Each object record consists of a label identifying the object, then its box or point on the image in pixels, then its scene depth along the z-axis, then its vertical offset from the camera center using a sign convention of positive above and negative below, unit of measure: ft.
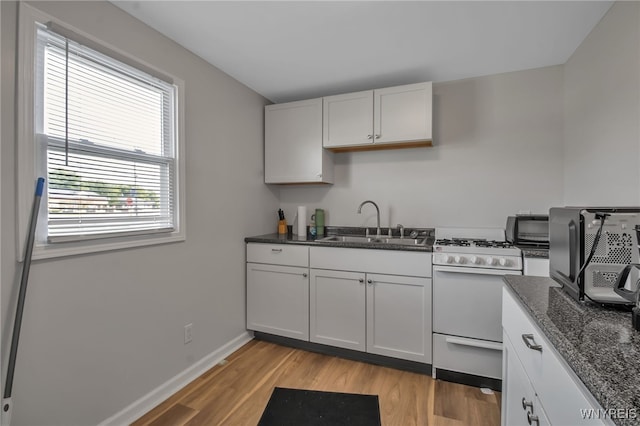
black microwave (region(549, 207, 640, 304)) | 3.04 -0.37
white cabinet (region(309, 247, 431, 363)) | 6.95 -2.27
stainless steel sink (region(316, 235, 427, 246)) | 8.50 -0.82
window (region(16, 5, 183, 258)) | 4.40 +1.15
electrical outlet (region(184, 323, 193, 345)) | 6.70 -2.75
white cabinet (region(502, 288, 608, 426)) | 2.14 -1.51
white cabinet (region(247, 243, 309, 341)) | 8.07 -2.18
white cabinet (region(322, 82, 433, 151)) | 7.81 +2.58
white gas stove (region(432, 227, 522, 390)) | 6.24 -2.07
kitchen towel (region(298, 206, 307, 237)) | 9.54 -0.26
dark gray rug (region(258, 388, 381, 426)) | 5.49 -3.84
